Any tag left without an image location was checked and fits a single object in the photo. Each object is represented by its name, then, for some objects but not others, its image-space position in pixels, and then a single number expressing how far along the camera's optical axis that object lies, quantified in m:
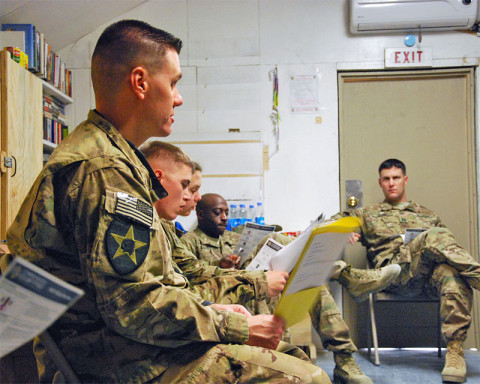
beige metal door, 4.05
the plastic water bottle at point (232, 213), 3.94
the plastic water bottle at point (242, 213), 3.96
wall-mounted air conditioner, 3.87
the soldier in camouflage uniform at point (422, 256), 2.96
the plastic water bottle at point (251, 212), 3.97
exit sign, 4.04
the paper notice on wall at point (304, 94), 4.08
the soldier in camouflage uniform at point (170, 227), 1.60
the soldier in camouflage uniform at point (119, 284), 0.85
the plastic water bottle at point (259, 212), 3.96
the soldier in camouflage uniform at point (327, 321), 2.73
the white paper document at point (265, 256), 2.13
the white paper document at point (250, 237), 2.68
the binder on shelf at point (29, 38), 3.25
